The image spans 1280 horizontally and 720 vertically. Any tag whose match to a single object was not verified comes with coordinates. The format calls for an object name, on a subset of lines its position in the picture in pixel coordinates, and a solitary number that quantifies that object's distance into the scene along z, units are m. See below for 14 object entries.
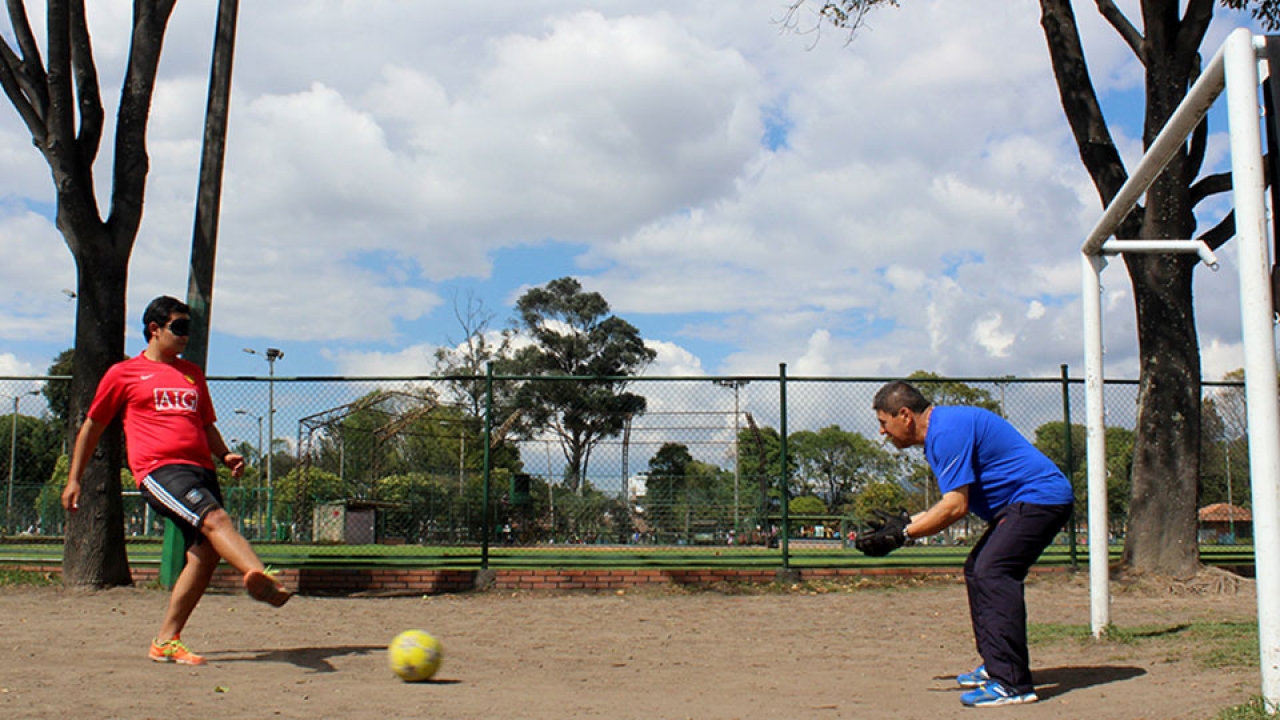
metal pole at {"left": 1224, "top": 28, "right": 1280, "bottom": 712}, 3.54
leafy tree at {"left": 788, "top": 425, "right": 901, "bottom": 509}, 10.66
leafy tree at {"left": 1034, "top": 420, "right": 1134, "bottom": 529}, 10.45
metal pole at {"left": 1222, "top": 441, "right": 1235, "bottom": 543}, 11.59
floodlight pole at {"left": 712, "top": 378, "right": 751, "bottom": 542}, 10.74
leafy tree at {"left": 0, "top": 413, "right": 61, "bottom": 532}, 12.80
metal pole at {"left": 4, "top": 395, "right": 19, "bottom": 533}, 11.65
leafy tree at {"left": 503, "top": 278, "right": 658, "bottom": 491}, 39.22
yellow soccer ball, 4.77
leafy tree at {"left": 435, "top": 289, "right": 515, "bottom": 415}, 15.76
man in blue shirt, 4.30
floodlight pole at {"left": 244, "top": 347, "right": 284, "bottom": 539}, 9.96
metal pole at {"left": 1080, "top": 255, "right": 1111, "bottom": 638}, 6.06
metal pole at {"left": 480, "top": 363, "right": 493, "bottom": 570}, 9.51
